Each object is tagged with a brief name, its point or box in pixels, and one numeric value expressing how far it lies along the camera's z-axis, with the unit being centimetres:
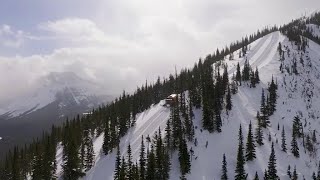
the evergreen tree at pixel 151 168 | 8754
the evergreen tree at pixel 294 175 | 9741
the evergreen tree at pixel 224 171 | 9344
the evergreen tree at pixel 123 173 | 8091
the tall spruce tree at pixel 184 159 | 9495
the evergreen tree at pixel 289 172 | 9991
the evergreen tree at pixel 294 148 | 10821
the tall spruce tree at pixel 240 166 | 9054
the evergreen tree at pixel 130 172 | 8348
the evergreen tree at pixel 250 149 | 10048
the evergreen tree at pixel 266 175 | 9284
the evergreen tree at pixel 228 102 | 12398
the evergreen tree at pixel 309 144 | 11407
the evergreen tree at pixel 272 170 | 9213
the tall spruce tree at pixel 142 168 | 8836
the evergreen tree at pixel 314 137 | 11875
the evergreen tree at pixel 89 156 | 10826
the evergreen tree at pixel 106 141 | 11383
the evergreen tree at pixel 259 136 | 10859
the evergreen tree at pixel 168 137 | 10335
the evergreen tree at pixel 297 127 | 11751
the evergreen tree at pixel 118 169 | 8505
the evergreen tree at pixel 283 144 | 10891
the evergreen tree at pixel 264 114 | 11800
